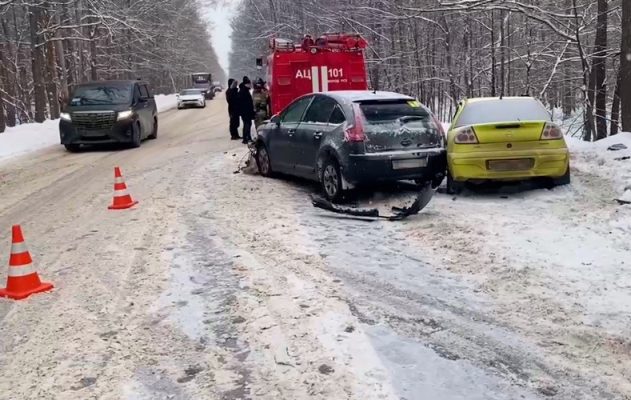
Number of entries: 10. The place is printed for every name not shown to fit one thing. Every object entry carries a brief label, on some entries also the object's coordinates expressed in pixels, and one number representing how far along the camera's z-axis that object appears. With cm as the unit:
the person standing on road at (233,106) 1711
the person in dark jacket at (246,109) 1689
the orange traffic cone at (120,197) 873
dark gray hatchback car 826
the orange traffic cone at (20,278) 530
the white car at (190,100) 3978
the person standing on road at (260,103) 1819
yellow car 843
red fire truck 1588
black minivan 1614
